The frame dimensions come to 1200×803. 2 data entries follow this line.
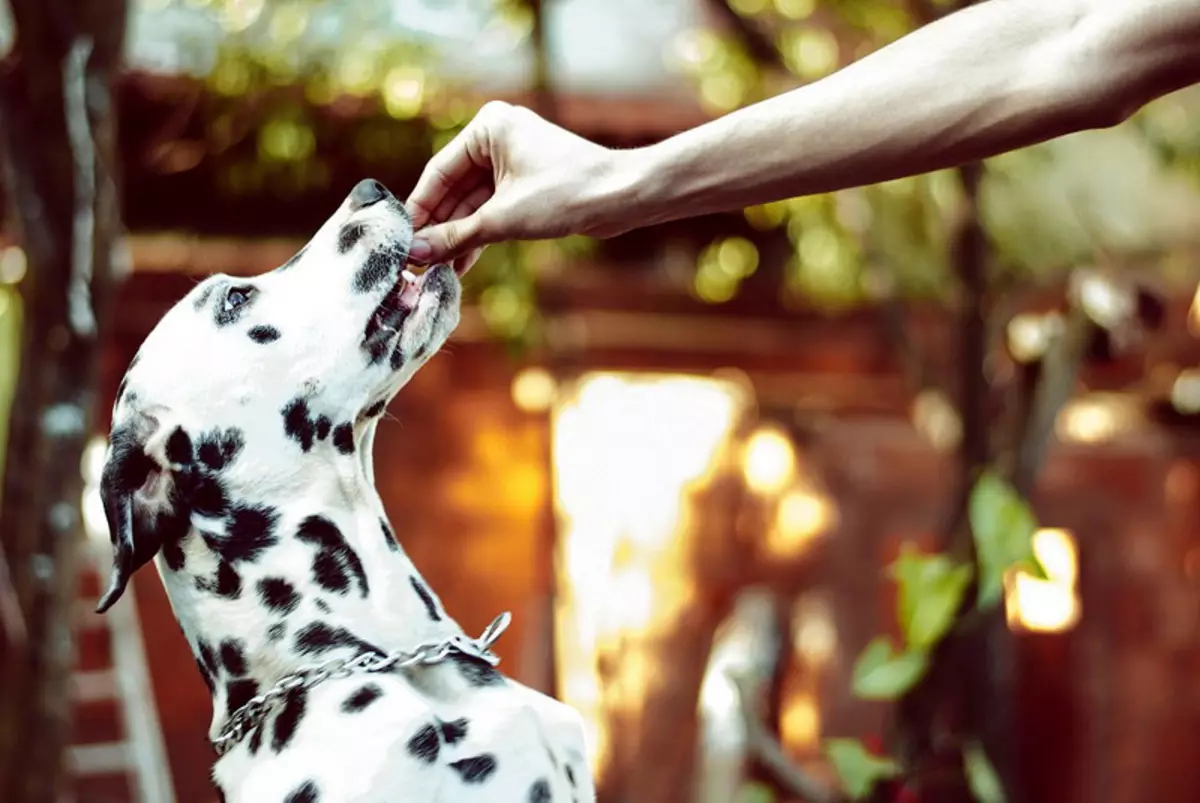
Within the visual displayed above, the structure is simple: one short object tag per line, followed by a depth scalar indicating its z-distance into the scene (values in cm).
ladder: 554
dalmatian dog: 179
